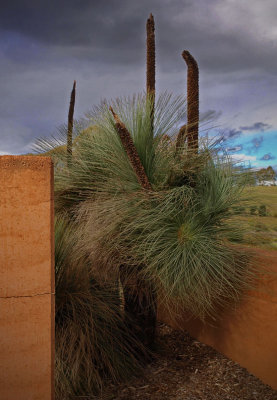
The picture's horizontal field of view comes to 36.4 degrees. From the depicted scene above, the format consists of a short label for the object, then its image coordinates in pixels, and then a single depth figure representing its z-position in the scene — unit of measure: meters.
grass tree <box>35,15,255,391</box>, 3.20
